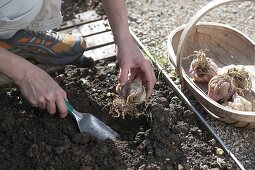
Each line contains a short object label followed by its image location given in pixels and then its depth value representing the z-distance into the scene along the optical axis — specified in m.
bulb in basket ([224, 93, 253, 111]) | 2.00
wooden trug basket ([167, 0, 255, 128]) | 2.28
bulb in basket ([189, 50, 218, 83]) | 2.17
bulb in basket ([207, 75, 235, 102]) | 2.05
